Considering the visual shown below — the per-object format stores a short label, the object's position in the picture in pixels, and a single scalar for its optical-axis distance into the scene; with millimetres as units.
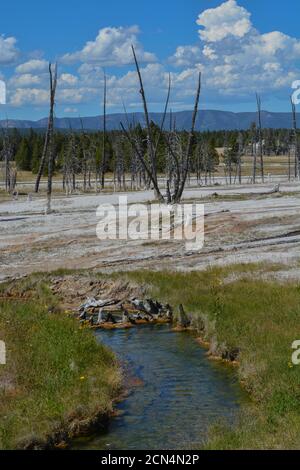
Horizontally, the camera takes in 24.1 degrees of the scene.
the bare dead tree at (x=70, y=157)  89125
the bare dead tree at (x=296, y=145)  80888
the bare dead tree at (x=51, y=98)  51062
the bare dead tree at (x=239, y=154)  105638
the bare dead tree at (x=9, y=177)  79975
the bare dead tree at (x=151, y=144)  46366
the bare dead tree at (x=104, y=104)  75050
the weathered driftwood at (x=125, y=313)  22578
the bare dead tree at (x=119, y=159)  98125
